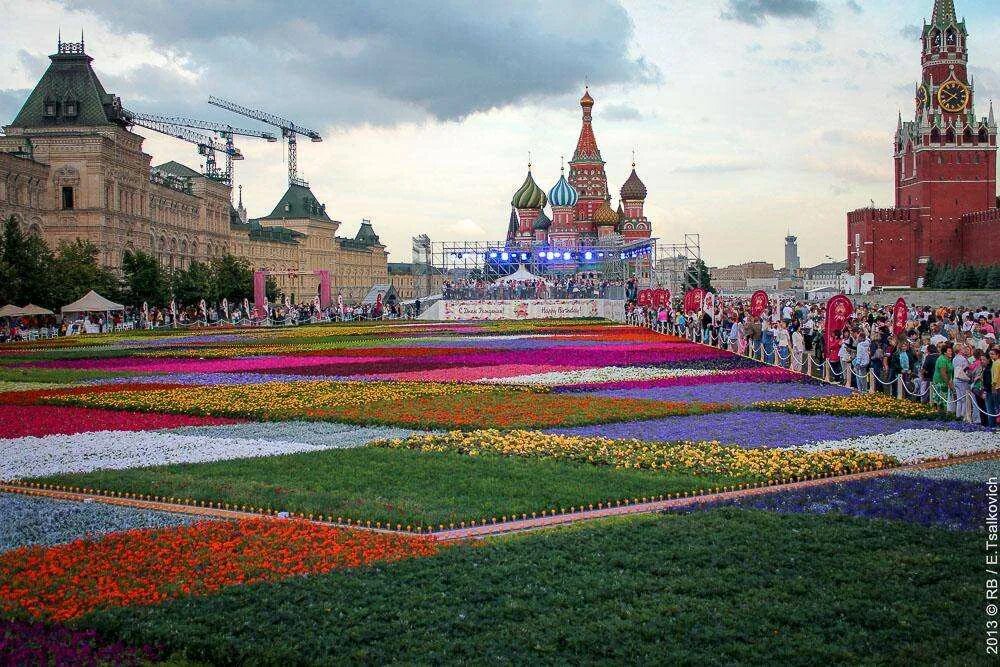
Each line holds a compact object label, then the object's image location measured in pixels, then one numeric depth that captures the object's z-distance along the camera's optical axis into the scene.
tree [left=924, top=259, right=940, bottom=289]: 108.06
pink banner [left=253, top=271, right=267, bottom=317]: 68.00
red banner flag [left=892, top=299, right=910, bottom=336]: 26.12
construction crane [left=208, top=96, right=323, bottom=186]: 178.88
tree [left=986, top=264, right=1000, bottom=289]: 92.25
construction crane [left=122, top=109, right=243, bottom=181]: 139.27
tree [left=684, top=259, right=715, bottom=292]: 129.88
